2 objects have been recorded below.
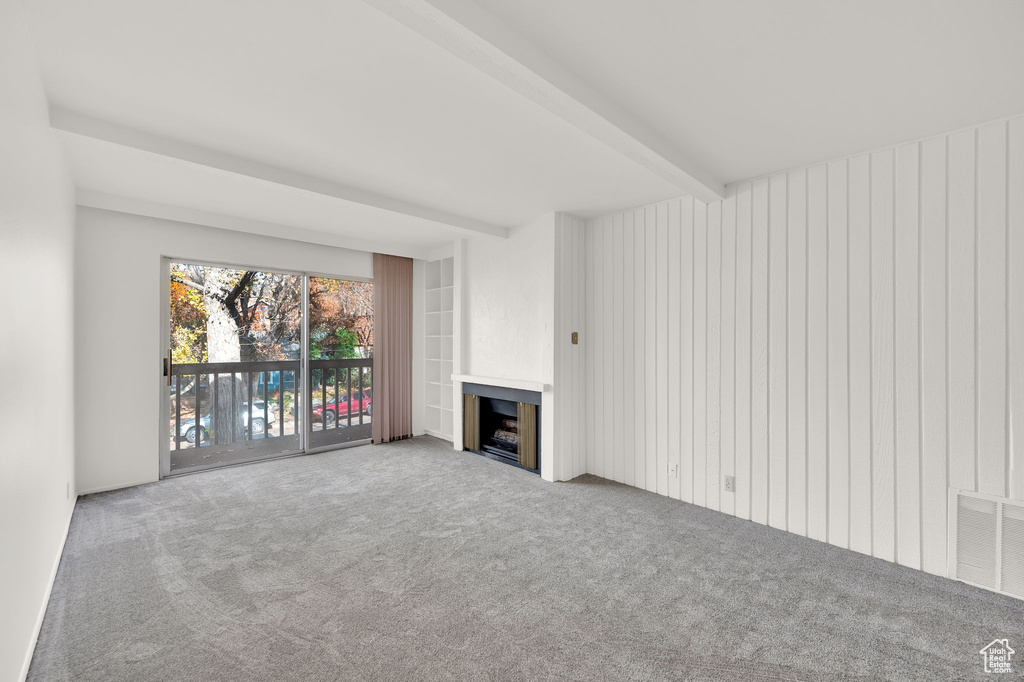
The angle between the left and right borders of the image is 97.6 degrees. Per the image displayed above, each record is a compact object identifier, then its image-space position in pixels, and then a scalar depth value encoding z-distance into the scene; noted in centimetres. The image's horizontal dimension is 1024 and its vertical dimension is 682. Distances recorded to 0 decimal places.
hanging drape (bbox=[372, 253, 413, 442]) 529
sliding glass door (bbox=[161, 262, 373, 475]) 429
